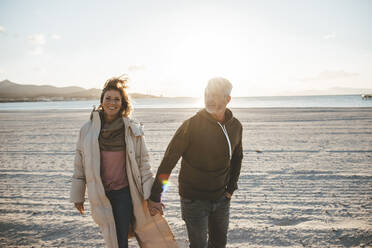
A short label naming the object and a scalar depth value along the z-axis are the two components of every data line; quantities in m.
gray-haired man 2.11
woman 2.29
